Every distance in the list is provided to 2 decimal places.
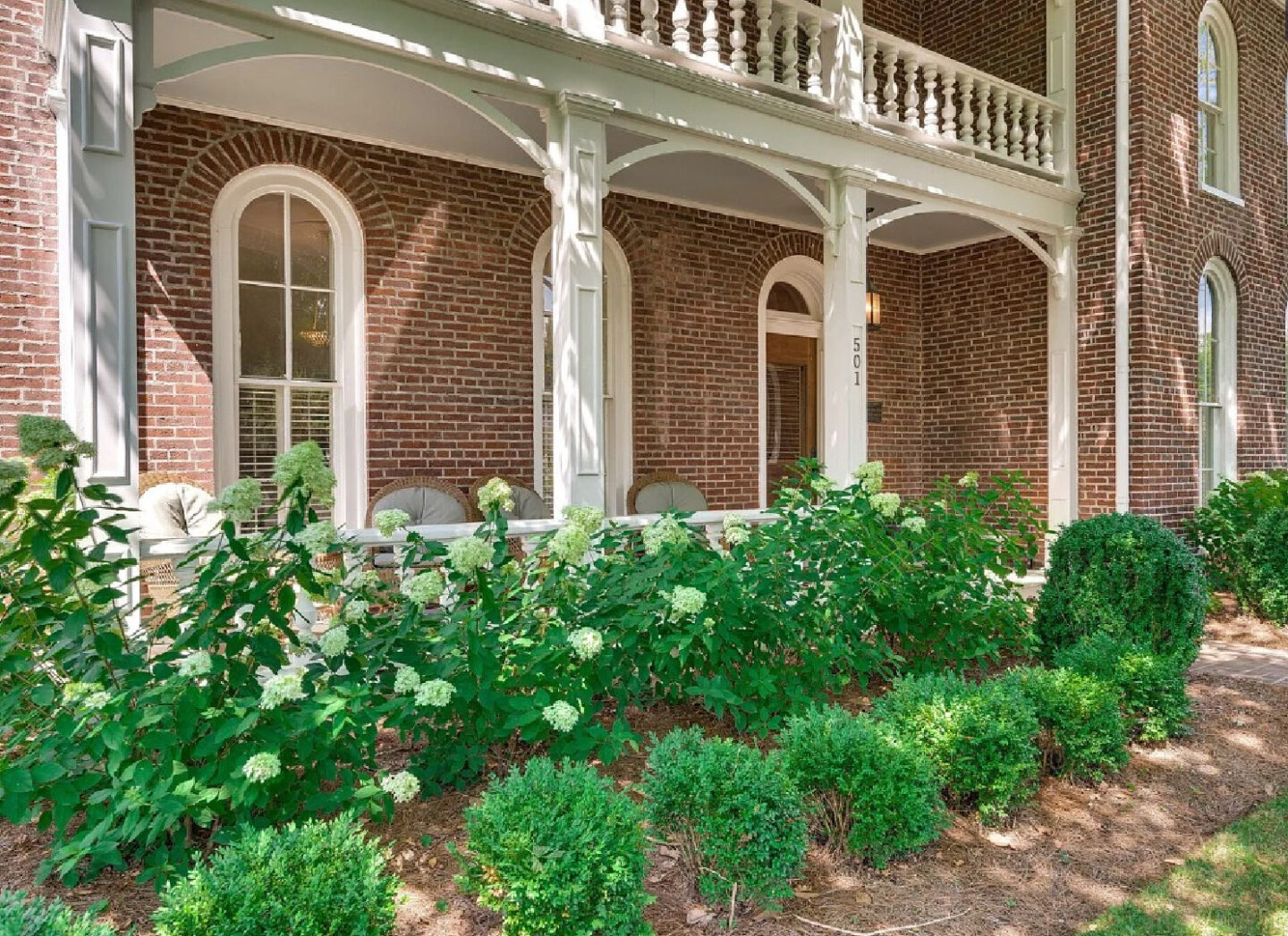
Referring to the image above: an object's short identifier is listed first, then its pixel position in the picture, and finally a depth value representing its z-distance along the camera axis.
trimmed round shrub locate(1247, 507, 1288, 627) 7.55
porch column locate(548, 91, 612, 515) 5.79
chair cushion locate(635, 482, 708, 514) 8.27
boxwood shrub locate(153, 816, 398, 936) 2.05
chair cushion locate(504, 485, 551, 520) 7.29
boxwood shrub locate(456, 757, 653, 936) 2.30
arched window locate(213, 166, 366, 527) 6.57
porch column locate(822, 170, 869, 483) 7.29
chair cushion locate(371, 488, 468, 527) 6.87
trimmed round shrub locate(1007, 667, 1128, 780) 3.88
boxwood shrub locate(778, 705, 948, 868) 3.03
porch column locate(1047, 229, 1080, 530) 9.02
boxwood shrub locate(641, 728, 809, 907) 2.66
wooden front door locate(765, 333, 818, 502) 9.92
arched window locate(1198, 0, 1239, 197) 9.99
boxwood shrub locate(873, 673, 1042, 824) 3.44
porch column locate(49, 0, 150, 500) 4.20
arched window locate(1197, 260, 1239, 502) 10.01
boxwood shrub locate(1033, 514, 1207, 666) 5.17
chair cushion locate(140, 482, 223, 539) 5.39
